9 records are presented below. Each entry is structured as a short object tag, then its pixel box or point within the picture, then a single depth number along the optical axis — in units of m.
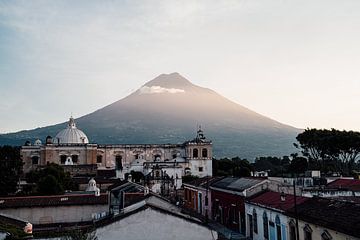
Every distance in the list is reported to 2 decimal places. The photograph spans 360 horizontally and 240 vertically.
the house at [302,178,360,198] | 23.22
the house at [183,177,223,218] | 33.31
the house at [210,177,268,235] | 24.58
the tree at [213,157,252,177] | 72.22
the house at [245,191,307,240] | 18.55
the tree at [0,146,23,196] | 39.38
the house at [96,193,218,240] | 15.72
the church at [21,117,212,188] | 68.65
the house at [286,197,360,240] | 13.26
